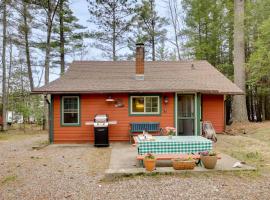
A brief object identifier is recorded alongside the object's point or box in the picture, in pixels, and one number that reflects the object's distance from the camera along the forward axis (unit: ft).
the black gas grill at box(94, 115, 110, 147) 24.03
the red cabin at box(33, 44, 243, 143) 25.95
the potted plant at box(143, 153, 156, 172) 14.22
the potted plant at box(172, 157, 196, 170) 14.46
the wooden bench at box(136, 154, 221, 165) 15.17
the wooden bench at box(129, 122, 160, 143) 25.95
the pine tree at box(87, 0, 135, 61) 46.55
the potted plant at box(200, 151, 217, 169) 14.54
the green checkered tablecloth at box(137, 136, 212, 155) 15.69
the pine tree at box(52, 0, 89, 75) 42.37
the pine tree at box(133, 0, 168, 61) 49.91
